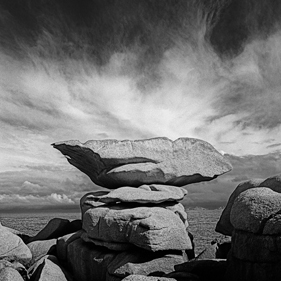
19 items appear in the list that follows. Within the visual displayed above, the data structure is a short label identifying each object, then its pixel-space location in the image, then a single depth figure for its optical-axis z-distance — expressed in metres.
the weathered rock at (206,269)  11.47
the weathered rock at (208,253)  14.16
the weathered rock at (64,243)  17.39
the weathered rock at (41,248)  18.14
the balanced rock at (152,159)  18.28
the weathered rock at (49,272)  14.43
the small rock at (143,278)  10.15
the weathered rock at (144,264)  12.82
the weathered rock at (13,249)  16.82
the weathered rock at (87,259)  14.71
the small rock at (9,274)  13.21
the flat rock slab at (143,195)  15.84
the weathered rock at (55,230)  20.00
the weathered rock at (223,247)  14.86
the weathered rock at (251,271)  9.35
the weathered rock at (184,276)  10.75
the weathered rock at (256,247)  9.45
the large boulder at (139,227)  13.14
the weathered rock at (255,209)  9.87
